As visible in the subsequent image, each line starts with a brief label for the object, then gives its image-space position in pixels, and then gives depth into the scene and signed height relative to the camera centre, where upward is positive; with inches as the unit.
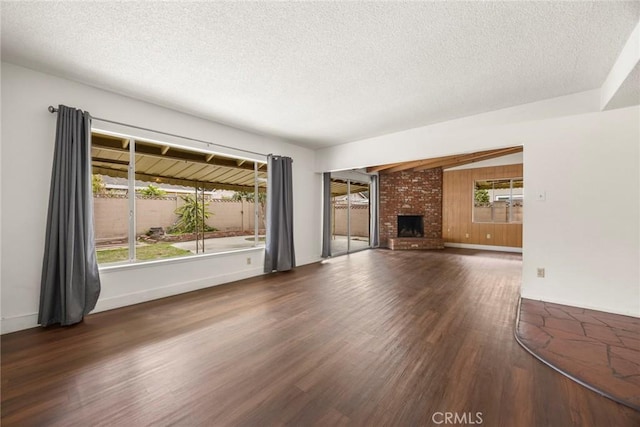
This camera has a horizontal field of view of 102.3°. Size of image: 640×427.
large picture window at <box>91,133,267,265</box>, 125.6 +7.3
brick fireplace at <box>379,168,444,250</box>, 321.7 +6.0
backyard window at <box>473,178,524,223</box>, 285.0 +12.7
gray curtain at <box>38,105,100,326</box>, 100.3 -7.4
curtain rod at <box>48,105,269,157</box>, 102.8 +41.7
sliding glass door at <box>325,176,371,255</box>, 288.8 -2.3
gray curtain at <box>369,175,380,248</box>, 319.9 +1.2
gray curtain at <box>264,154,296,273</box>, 185.3 -2.7
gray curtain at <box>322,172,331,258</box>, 236.5 +0.1
